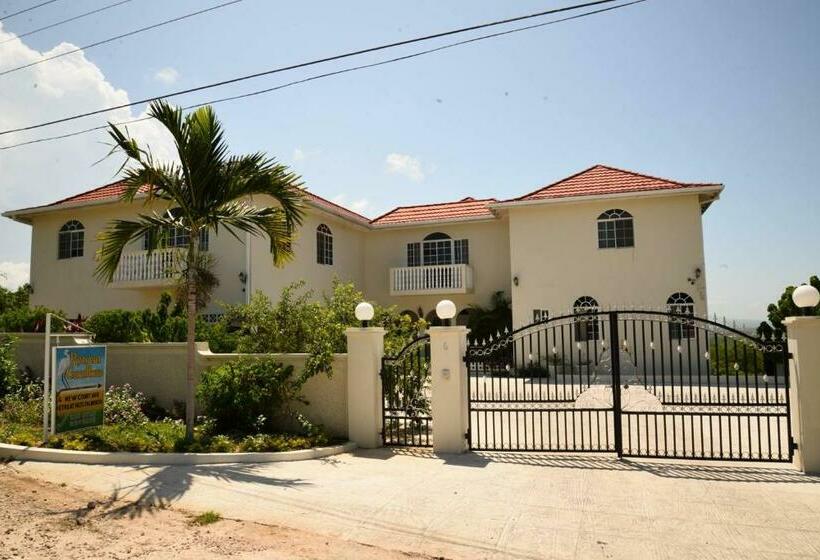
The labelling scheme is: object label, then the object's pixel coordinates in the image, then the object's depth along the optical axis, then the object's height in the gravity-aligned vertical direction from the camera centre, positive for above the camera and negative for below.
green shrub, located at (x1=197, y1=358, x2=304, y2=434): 9.38 -0.92
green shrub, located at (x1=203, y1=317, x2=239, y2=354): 12.25 -0.02
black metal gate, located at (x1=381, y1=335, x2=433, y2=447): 9.34 -1.02
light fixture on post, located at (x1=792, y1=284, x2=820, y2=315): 7.49 +0.46
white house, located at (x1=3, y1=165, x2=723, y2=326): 18.23 +2.76
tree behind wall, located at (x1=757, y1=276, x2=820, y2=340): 17.22 +0.60
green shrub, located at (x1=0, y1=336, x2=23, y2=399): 11.41 -0.61
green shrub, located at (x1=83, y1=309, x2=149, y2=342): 12.66 +0.24
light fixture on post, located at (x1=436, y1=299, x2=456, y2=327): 8.88 +0.38
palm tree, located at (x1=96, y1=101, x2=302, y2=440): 9.02 +2.41
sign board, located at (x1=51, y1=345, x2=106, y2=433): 8.58 -0.74
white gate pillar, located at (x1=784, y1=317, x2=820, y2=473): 7.34 -0.74
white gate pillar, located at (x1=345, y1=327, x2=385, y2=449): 9.23 -0.81
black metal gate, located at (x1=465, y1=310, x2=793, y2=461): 8.07 -1.39
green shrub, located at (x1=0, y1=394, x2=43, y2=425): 10.02 -1.26
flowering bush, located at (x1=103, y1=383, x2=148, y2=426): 9.99 -1.26
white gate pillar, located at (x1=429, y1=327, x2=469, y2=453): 8.71 -0.85
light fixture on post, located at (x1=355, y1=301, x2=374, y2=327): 9.16 +0.37
